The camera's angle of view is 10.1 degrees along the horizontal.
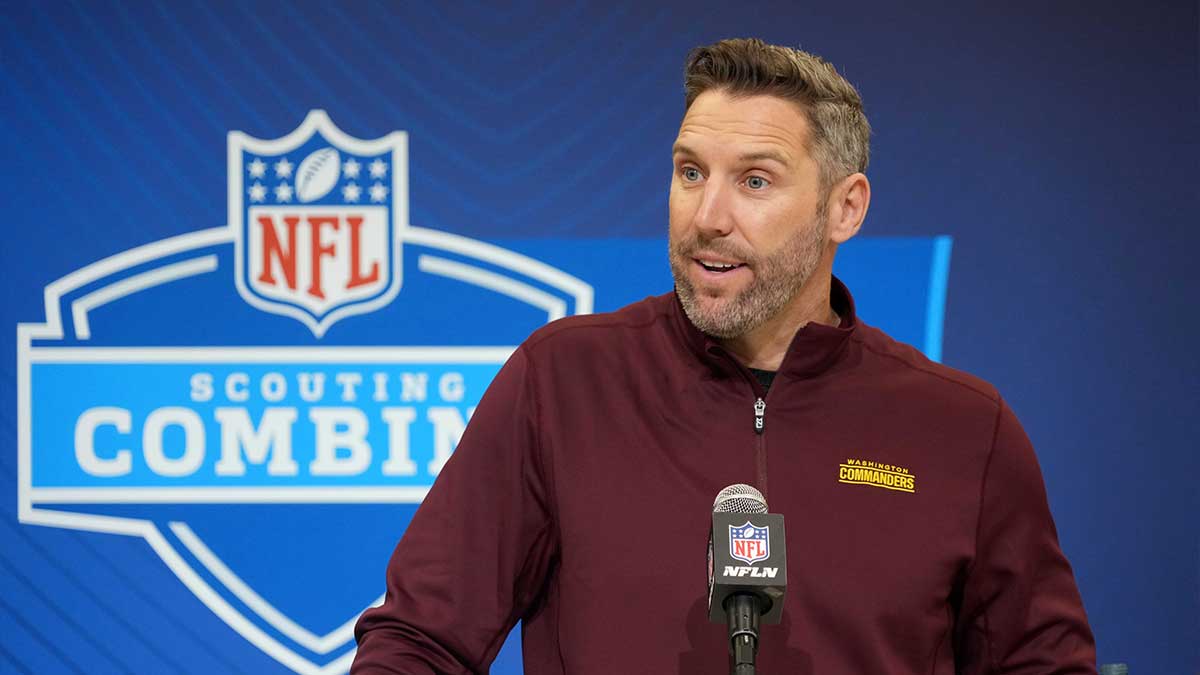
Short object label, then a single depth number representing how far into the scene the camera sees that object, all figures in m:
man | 5.51
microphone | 5.26
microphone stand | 5.22
